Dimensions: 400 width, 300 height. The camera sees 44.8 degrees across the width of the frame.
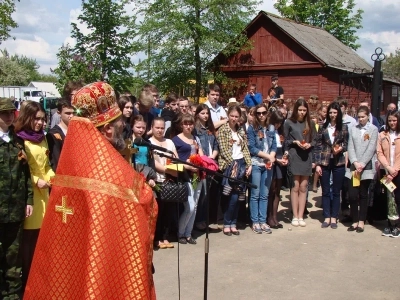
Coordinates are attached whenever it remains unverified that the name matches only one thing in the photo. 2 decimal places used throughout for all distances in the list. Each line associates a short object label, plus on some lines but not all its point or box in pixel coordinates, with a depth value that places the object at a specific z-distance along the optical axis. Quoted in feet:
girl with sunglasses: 24.50
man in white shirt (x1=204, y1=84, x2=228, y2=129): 28.32
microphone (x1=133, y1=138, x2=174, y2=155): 10.38
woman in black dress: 25.38
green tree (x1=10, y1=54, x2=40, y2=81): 334.24
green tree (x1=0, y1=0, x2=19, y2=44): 92.02
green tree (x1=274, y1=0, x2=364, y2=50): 120.57
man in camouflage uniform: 14.44
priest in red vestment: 9.04
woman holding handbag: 21.39
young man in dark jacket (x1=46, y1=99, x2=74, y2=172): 17.19
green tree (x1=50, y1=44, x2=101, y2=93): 41.35
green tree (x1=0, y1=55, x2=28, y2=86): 244.01
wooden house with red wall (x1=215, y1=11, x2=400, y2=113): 77.92
